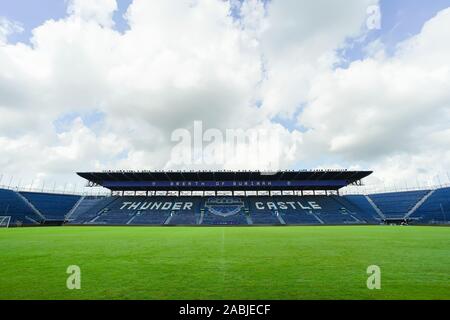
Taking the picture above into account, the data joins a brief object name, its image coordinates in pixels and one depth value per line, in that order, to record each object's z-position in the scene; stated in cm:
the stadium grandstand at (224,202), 5284
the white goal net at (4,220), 4608
